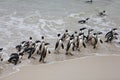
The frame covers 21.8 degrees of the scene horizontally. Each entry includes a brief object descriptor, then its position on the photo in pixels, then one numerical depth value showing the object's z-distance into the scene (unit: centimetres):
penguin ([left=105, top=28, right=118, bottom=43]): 1160
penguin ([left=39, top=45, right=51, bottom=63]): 963
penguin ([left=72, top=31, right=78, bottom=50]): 1063
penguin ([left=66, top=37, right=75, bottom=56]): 1021
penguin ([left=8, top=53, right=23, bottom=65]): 936
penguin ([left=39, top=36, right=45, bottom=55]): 989
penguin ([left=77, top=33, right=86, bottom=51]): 1067
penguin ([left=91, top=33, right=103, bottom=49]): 1102
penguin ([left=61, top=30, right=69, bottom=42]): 1130
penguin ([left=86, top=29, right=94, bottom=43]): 1126
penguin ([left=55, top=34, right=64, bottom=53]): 1036
